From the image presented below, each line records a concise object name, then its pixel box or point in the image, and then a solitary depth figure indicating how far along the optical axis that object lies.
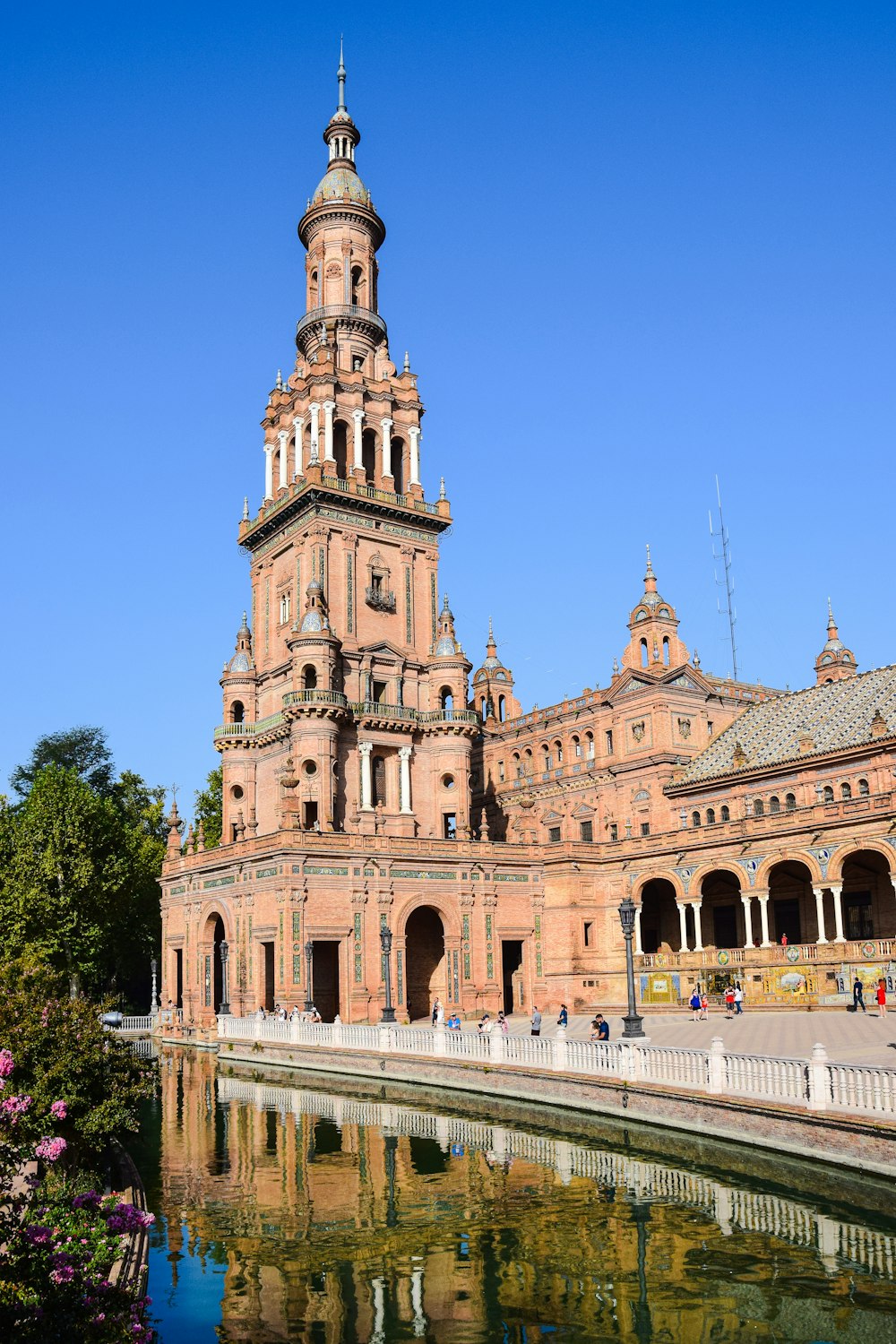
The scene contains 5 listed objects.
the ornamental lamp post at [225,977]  46.94
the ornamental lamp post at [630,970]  27.55
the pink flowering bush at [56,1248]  8.54
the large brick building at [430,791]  47.50
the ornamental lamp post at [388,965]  37.56
